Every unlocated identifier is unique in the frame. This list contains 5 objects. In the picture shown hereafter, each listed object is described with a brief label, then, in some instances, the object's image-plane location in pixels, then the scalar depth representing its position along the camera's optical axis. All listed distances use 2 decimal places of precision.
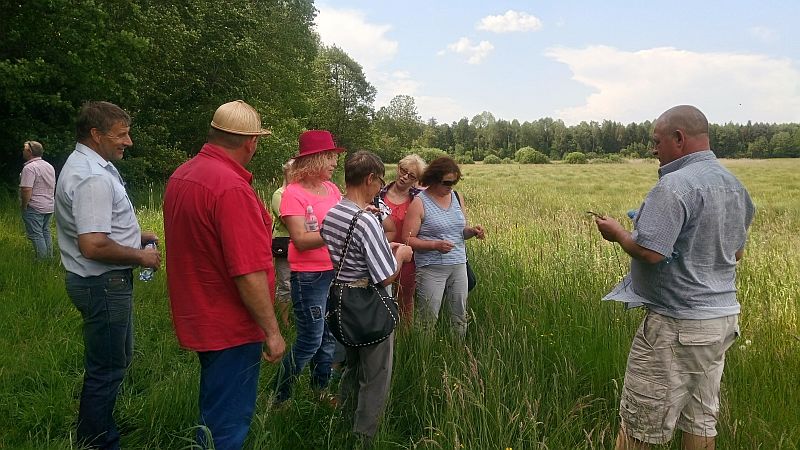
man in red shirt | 2.48
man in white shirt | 2.93
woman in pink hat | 3.84
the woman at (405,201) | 4.81
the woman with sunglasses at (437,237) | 4.47
